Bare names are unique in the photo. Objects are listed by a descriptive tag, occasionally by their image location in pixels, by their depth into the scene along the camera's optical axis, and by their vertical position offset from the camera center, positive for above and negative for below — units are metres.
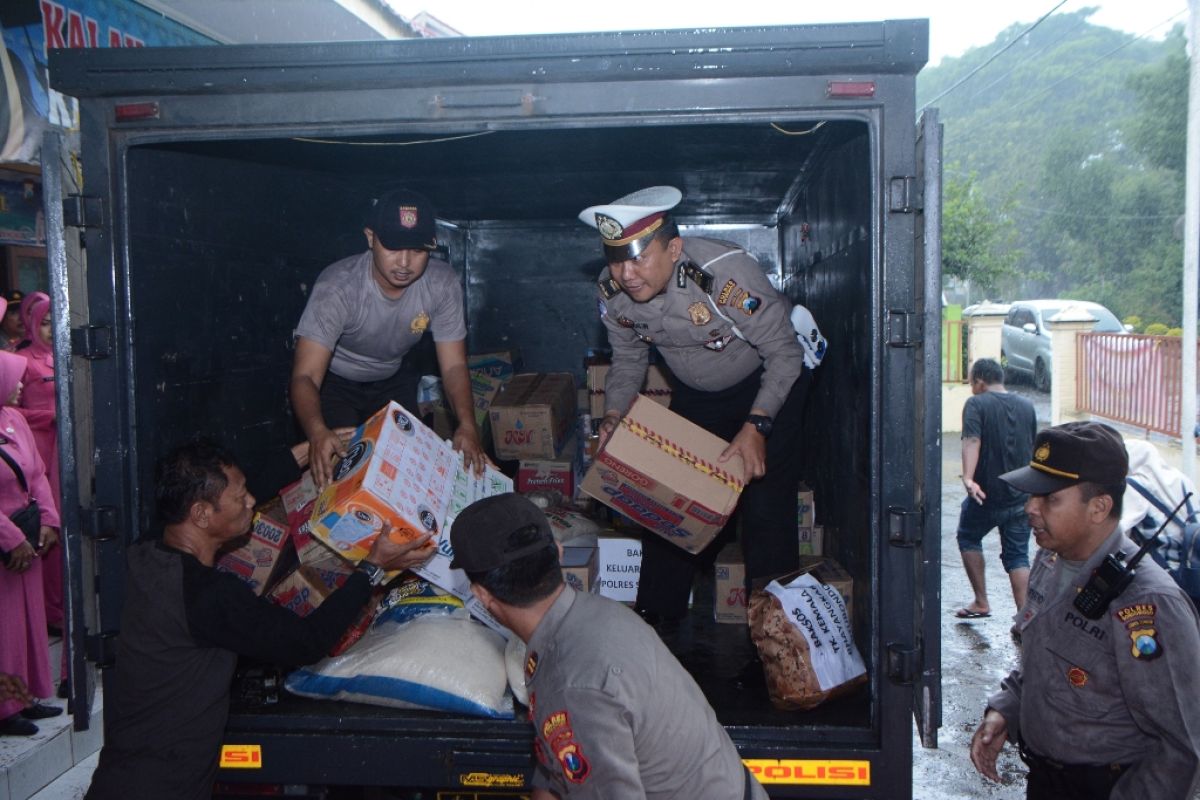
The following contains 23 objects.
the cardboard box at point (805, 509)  4.34 -0.71
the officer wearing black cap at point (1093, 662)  2.18 -0.75
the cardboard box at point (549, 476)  5.31 -0.66
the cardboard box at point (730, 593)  3.89 -0.96
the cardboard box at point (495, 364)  6.11 -0.04
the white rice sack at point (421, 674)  2.84 -0.95
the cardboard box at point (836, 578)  3.37 -0.80
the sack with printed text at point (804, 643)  2.81 -0.87
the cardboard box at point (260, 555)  3.38 -0.68
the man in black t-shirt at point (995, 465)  6.29 -0.76
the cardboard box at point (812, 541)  4.32 -0.84
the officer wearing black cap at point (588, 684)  1.81 -0.64
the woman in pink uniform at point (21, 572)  4.21 -0.93
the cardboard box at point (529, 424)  5.31 -0.37
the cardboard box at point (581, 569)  3.53 -0.78
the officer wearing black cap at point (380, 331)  3.60 +0.12
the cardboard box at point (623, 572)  4.11 -0.92
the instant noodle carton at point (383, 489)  2.82 -0.40
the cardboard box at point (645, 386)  5.48 -0.18
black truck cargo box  2.55 +0.26
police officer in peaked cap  3.41 +0.00
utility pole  8.98 +0.68
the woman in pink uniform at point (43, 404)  5.06 -0.21
